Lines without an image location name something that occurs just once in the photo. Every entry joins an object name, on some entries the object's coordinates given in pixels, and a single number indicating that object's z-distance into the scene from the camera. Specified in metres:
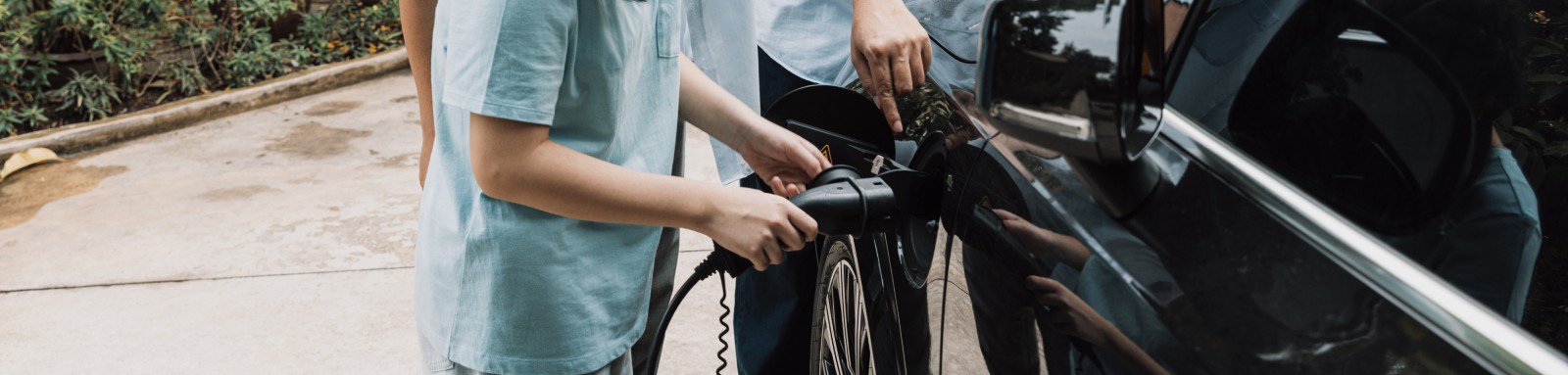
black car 0.76
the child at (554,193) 1.12
